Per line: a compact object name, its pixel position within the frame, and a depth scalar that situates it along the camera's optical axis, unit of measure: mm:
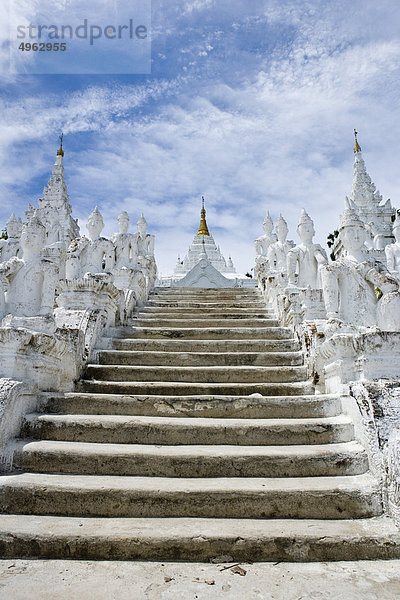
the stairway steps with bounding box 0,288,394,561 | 2564
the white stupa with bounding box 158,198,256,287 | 21125
